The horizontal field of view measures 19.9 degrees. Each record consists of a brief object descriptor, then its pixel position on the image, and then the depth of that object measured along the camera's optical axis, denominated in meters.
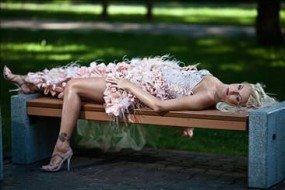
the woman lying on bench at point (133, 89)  6.61
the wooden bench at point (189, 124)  6.27
